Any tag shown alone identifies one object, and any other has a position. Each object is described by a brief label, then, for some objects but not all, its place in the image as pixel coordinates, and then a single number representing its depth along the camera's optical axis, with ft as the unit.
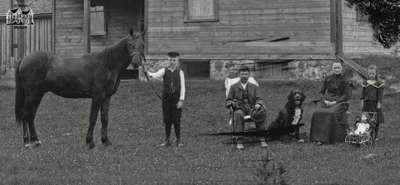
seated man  36.45
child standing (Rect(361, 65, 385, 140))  38.52
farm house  63.93
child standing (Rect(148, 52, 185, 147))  36.63
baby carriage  35.29
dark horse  36.09
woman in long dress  37.19
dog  37.50
